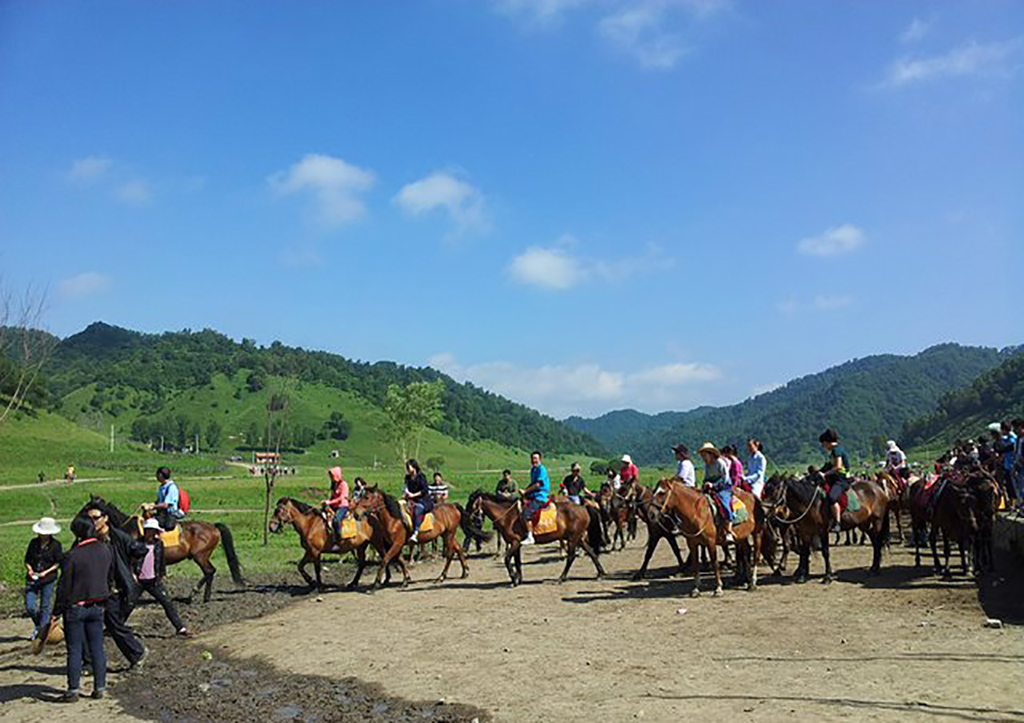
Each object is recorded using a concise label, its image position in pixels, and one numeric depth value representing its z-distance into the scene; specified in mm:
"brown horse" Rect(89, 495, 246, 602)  15680
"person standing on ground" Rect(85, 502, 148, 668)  10273
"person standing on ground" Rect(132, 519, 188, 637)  12336
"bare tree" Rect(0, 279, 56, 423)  18984
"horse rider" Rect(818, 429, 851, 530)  15617
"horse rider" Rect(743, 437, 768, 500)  16594
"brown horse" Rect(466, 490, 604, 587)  17234
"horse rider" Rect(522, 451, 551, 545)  17422
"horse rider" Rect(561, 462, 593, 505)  21953
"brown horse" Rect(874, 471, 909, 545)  20338
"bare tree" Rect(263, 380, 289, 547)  26172
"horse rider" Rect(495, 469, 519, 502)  22031
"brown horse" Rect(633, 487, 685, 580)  14805
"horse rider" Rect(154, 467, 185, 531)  15367
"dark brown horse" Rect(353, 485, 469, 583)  17594
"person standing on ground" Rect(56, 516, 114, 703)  9539
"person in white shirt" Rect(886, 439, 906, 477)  23078
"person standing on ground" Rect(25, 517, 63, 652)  11609
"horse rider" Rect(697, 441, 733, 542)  14906
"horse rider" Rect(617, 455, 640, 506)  22208
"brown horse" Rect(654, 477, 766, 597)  14641
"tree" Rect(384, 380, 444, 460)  62344
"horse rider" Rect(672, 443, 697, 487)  17178
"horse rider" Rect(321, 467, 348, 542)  17172
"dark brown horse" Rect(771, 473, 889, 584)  15461
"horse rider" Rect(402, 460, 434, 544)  18391
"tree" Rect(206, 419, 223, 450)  143250
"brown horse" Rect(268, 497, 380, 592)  17047
